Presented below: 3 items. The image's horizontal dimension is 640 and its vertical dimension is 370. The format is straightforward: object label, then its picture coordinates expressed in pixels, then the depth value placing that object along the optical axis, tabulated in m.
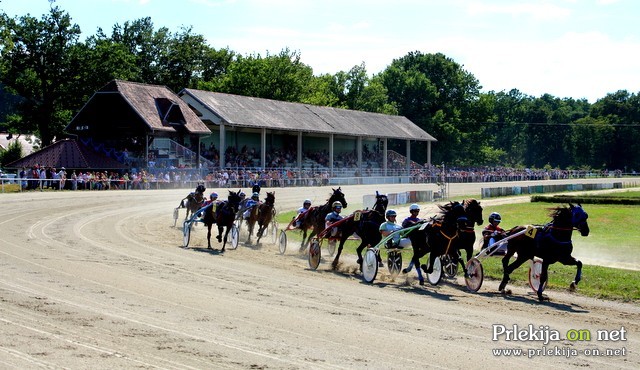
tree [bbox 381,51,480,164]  97.19
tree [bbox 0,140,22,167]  64.19
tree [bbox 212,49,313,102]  79.06
